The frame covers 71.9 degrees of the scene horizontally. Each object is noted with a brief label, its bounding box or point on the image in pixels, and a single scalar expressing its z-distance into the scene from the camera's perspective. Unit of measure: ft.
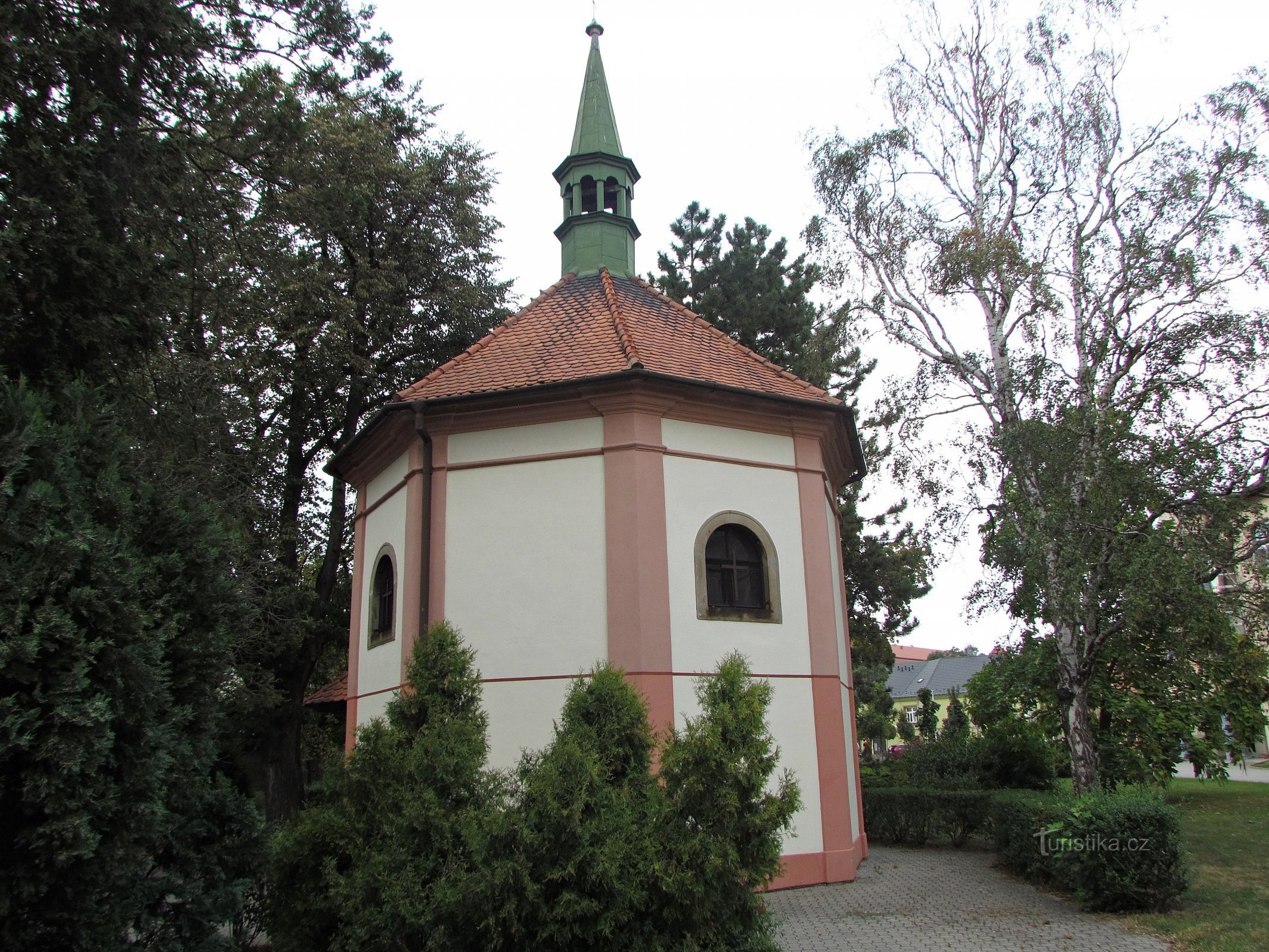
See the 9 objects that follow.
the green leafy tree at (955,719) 58.23
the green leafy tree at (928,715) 125.29
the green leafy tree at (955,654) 230.27
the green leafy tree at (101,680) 14.92
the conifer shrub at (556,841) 16.88
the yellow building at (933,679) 217.36
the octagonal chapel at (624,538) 32.60
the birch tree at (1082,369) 33.01
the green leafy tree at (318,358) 46.29
